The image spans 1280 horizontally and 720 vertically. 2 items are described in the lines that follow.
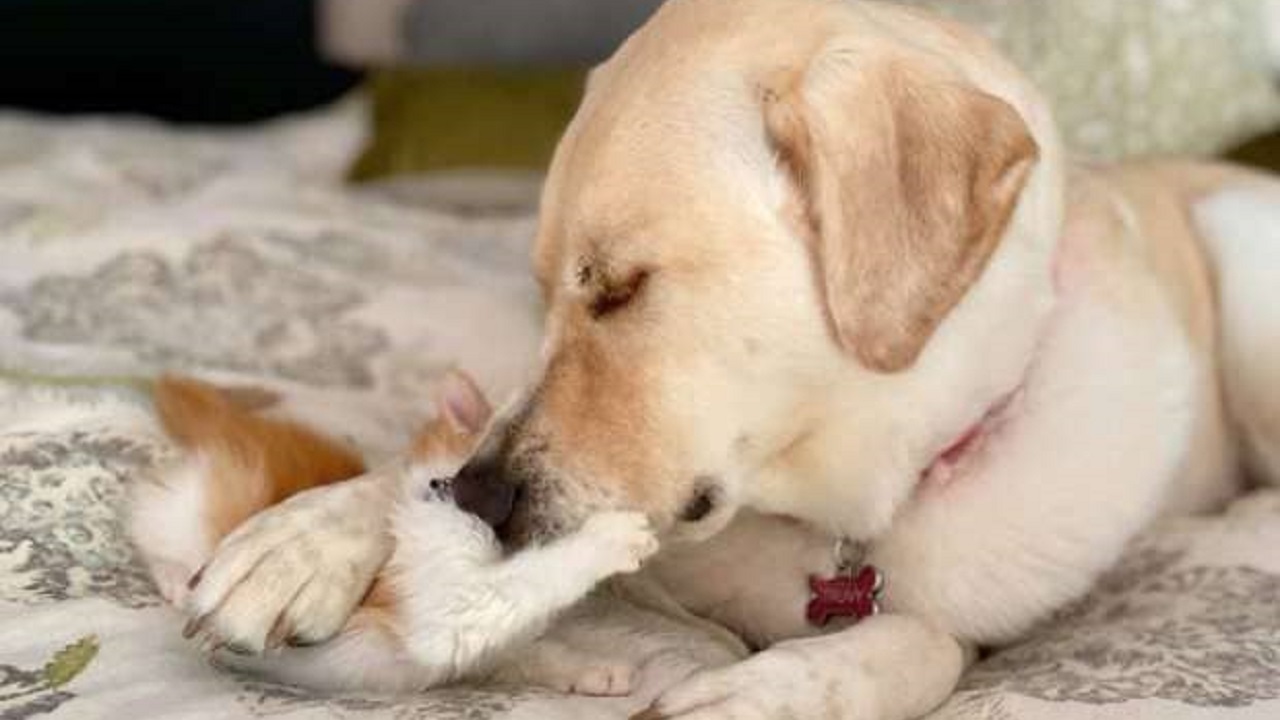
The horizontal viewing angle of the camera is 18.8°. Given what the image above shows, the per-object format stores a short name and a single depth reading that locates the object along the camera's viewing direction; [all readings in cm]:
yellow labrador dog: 156
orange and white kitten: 151
